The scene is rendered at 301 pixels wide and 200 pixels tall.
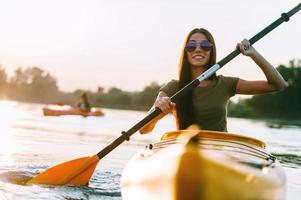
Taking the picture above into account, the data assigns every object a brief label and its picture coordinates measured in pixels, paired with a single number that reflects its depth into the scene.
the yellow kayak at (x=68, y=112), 29.34
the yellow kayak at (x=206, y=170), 4.60
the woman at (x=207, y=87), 5.75
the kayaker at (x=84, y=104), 31.22
